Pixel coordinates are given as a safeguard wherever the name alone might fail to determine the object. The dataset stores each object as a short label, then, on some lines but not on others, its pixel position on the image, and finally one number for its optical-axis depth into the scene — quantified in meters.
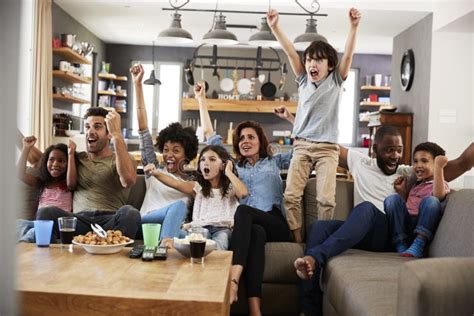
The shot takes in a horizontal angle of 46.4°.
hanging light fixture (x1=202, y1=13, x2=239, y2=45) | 5.52
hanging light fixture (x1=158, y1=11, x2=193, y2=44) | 5.38
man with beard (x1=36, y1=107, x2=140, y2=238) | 2.88
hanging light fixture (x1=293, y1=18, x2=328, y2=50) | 5.68
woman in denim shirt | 2.58
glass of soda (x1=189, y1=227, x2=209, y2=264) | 2.00
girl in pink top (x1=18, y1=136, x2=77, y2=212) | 3.04
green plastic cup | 2.17
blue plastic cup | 2.18
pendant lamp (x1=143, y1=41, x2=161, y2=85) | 7.89
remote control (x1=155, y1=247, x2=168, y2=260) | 2.05
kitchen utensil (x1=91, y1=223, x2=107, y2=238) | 2.17
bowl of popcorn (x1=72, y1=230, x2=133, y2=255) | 2.09
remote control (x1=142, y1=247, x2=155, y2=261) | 2.02
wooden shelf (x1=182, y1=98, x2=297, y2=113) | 9.70
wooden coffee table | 1.56
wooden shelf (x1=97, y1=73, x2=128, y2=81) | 9.34
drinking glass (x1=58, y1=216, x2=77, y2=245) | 2.20
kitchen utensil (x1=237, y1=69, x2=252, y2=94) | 8.82
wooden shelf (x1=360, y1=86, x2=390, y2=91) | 9.94
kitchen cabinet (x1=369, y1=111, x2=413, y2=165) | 7.10
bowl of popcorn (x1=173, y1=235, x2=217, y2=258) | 2.05
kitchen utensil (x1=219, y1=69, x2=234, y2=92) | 8.29
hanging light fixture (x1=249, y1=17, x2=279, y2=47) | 5.73
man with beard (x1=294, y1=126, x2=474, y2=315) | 2.57
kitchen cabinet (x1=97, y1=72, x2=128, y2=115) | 9.49
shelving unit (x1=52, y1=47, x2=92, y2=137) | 6.71
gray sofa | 1.47
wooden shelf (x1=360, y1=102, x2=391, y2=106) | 9.88
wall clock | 7.23
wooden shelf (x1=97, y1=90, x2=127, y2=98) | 9.38
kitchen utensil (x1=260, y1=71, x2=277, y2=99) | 8.47
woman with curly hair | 3.10
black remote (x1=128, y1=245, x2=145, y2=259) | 2.07
